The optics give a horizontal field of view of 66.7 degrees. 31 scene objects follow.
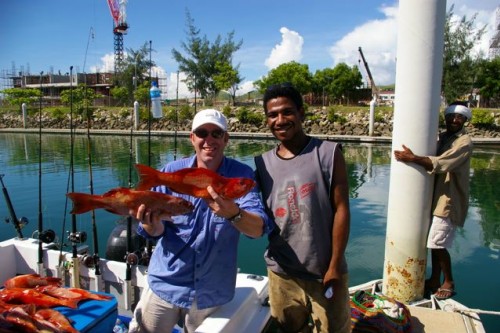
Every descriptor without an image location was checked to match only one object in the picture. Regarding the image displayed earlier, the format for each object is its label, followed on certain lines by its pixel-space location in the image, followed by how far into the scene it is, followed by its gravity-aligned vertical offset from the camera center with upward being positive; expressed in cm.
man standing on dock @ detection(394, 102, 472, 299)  420 -44
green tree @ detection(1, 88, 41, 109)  5908 +508
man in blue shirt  259 -82
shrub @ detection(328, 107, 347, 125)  3716 +158
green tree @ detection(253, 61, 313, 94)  5253 +811
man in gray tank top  265 -54
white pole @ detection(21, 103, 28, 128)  4671 +156
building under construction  7125 +1013
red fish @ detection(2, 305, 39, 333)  265 -136
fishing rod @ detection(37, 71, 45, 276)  471 -164
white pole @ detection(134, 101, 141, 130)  4182 +136
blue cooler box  281 -142
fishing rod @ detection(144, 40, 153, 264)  455 -147
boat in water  295 -170
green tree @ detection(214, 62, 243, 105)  5475 +745
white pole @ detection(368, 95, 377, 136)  3178 +151
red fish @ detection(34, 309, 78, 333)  268 -138
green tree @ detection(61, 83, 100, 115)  4713 +391
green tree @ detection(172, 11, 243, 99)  6084 +1106
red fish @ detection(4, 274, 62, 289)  336 -138
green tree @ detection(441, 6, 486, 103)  3916 +778
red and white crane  6919 +2065
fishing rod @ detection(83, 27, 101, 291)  446 -161
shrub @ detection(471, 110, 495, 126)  3114 +151
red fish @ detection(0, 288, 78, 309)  299 -137
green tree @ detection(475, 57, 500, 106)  3834 +602
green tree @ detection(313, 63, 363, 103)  5281 +746
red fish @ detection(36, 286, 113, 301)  308 -136
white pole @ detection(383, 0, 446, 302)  409 +2
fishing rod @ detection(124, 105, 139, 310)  414 -162
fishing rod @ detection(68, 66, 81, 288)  441 -156
